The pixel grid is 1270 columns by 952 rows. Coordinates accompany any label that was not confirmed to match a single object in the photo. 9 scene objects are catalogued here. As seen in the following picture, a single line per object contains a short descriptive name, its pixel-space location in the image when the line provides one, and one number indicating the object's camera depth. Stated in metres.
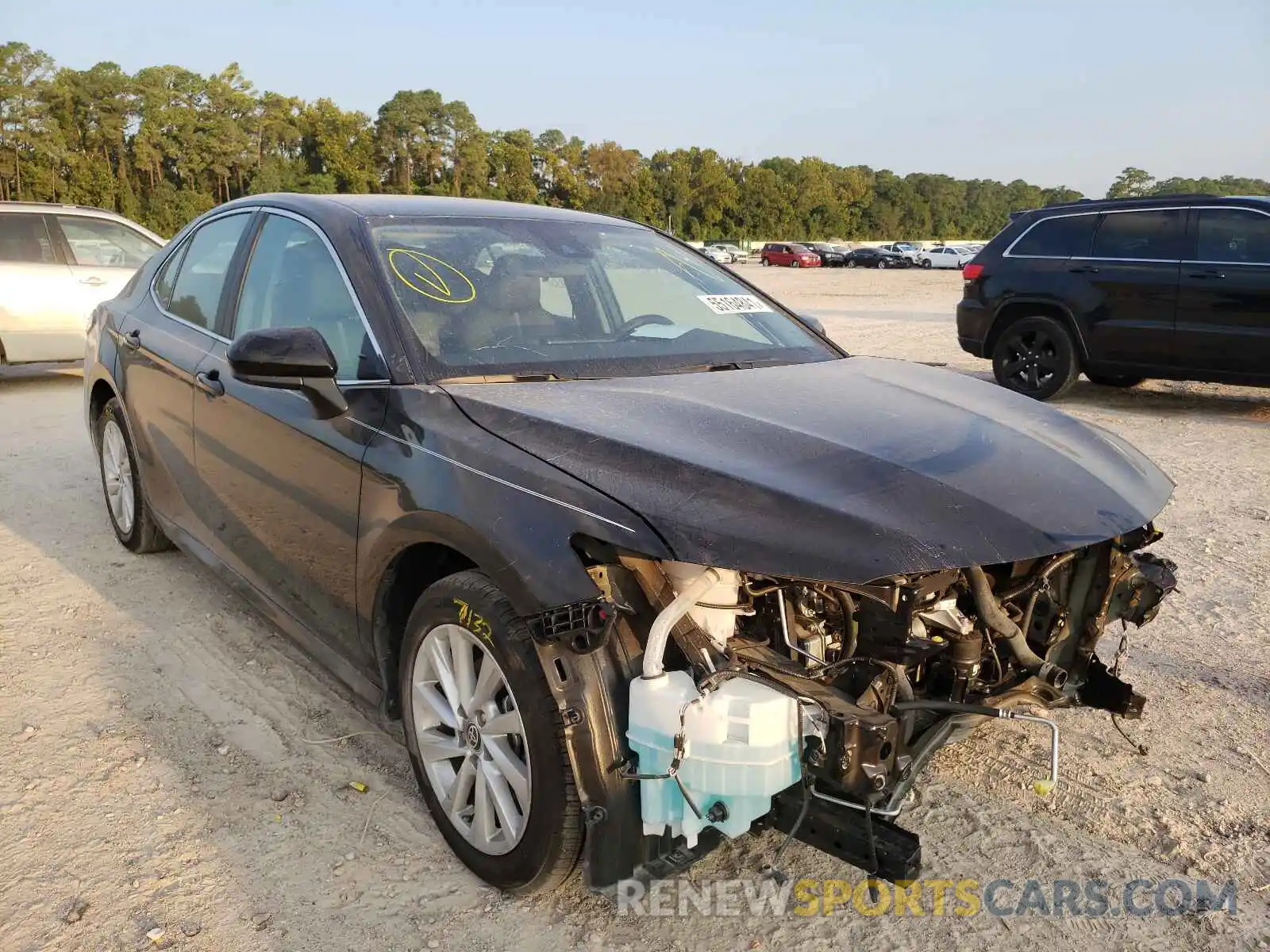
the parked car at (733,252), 66.68
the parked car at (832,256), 60.91
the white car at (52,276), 9.97
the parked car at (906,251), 57.66
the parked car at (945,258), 57.66
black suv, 8.12
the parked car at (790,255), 58.56
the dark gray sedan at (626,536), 2.04
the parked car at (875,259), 57.72
